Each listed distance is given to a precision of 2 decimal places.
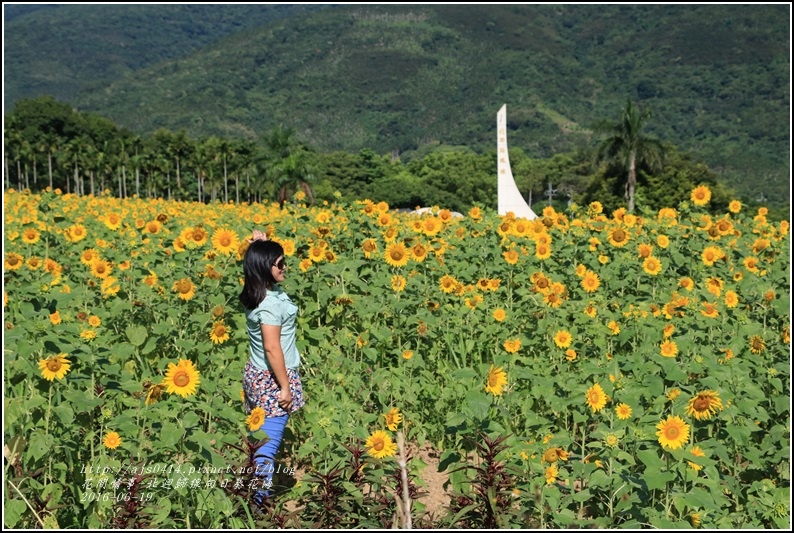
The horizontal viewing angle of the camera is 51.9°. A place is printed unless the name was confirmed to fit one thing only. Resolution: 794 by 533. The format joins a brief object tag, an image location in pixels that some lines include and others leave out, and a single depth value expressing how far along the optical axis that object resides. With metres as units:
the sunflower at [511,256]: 6.31
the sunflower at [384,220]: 7.08
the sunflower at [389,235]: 6.76
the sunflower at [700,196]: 7.87
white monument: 35.53
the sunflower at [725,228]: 7.53
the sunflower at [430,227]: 7.30
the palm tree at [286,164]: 42.69
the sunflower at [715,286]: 5.64
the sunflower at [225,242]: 5.66
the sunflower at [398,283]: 5.57
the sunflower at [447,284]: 5.70
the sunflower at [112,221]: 7.95
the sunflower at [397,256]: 6.13
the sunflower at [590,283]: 6.16
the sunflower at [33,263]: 5.95
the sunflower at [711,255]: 6.80
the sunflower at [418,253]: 6.50
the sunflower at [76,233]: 7.10
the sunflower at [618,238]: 6.95
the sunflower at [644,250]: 6.39
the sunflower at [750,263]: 6.61
